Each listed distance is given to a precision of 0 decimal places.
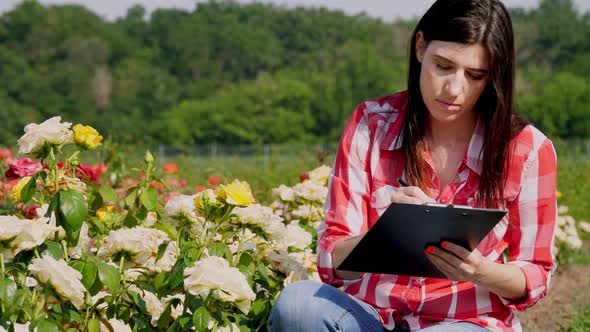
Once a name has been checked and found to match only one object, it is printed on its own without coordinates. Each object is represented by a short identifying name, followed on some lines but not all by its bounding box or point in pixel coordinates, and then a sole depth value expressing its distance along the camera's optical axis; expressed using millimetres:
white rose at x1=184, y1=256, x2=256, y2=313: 3636
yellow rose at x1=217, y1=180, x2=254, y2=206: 3980
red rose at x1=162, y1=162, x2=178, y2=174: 9248
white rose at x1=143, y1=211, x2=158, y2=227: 4990
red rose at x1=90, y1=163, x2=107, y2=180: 8354
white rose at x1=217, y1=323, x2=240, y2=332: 4037
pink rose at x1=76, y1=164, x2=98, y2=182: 5382
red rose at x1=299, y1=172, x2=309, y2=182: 7566
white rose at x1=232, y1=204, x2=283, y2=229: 4352
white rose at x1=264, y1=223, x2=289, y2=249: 4490
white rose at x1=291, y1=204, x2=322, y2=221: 6180
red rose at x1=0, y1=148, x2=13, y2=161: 6895
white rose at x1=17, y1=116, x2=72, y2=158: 3963
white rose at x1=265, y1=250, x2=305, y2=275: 4629
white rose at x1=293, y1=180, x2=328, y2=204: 6180
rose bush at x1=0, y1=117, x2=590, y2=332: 3617
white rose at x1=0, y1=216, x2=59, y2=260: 3555
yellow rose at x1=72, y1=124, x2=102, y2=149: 4133
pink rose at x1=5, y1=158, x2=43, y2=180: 5931
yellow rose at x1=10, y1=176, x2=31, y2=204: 4469
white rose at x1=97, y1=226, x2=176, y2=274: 4099
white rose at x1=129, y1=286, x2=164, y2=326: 4157
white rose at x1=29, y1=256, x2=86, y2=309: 3469
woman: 3986
